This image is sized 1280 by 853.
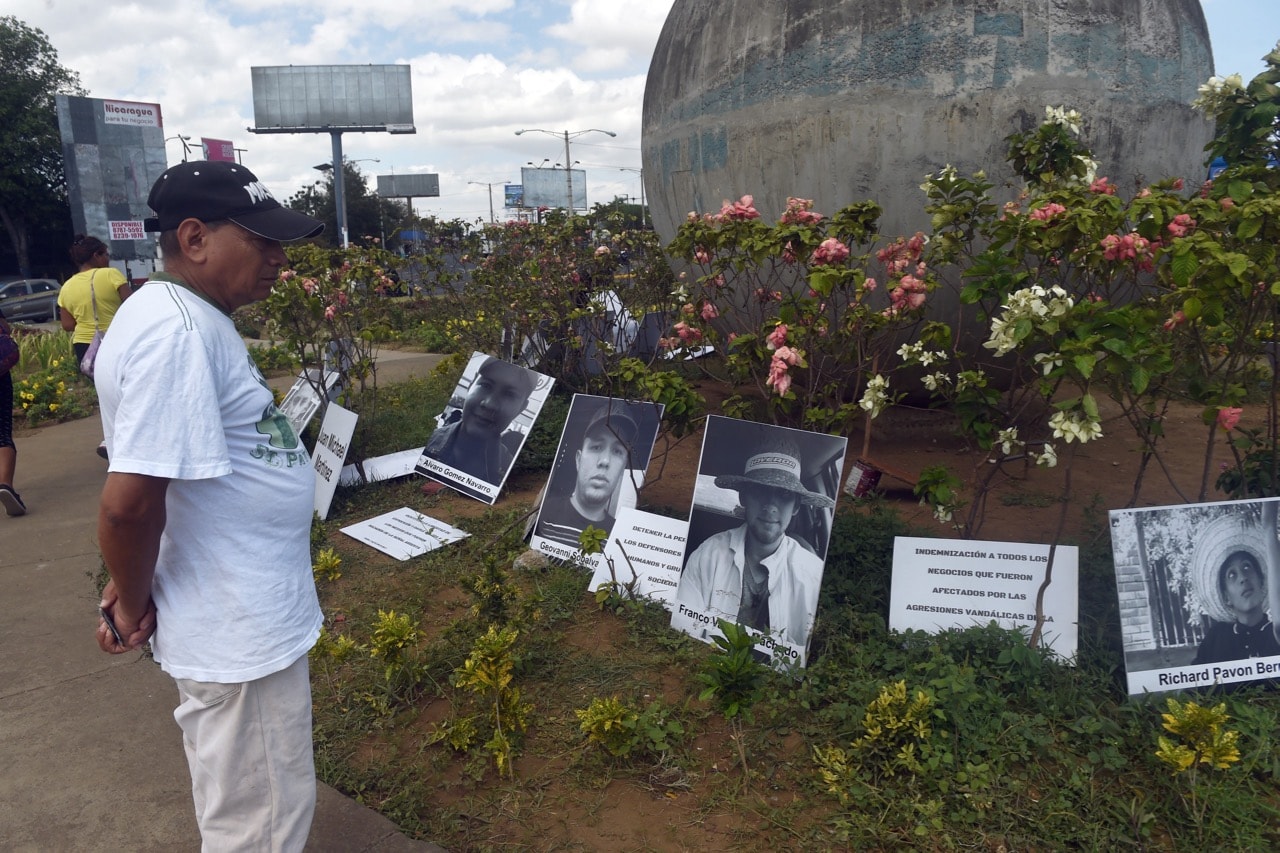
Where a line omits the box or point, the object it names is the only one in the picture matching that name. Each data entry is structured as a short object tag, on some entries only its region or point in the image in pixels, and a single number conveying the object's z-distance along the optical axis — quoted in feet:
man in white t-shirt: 5.74
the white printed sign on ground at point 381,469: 19.06
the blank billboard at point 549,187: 168.86
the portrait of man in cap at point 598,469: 15.23
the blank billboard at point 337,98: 142.61
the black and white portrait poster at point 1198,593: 9.62
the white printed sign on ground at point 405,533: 15.75
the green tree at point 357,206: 140.56
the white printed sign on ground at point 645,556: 13.04
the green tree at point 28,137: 105.29
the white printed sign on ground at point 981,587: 10.39
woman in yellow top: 21.88
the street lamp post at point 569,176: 149.77
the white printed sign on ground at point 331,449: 17.75
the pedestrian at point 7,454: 18.58
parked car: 78.36
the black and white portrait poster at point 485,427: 18.28
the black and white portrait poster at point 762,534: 11.14
